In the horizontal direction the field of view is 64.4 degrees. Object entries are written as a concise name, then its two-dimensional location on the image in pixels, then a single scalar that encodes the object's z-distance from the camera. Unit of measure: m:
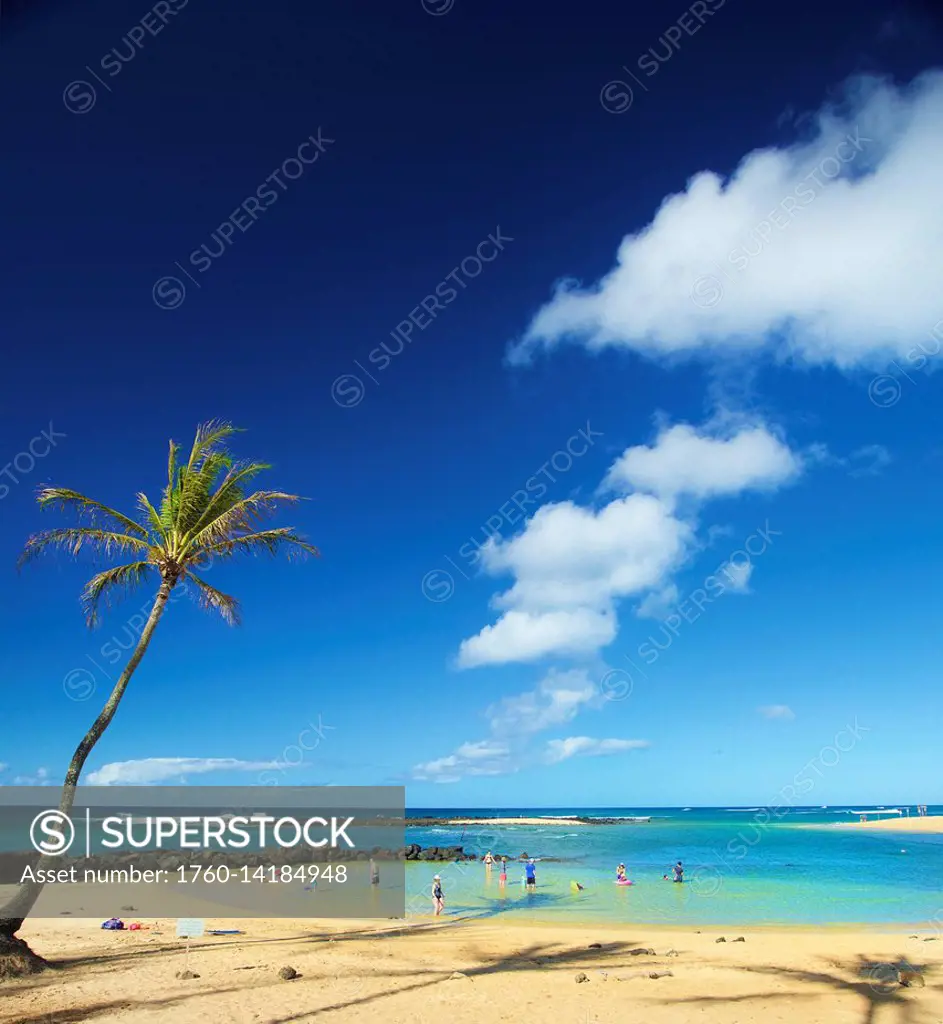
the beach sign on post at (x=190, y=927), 18.31
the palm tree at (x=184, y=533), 15.44
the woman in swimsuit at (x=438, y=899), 28.84
